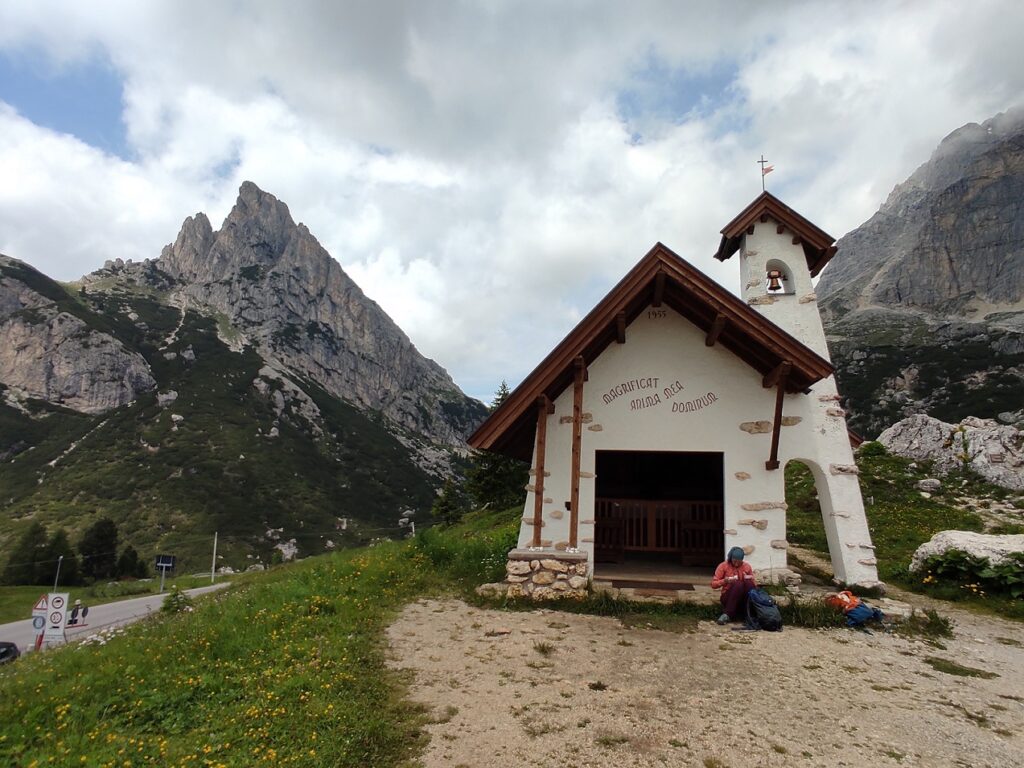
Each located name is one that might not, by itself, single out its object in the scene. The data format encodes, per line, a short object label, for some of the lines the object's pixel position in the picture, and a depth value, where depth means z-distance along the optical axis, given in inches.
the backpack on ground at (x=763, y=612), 325.1
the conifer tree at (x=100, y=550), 2374.5
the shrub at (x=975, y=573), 409.7
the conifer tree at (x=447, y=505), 1572.8
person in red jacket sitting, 343.0
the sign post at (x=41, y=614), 713.0
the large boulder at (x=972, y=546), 428.6
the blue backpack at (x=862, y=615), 335.0
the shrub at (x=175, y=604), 522.6
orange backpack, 343.3
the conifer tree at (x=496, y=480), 1341.0
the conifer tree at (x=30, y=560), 2174.0
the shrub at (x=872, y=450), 882.8
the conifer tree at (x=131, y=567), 2431.1
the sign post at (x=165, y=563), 1493.1
